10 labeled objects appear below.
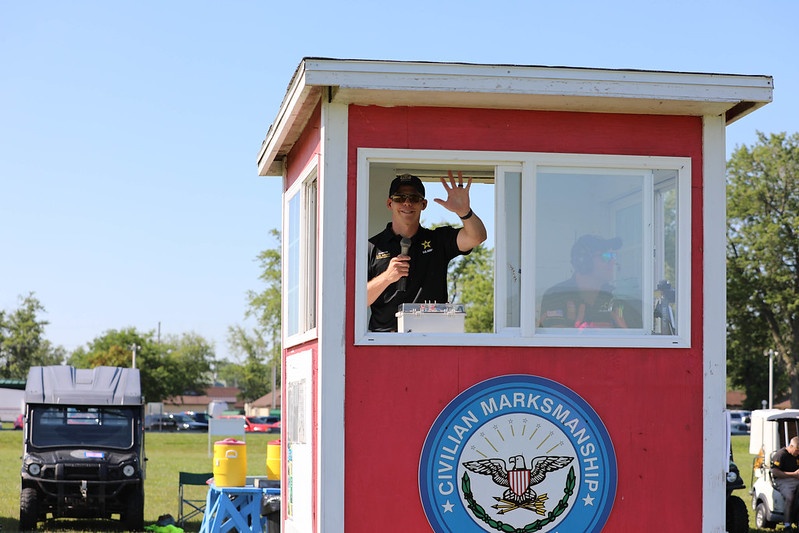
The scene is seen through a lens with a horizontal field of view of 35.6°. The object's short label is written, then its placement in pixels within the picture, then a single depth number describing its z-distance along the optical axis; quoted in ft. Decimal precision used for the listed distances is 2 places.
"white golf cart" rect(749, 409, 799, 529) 71.26
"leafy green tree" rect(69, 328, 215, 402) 328.49
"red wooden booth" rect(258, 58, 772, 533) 23.75
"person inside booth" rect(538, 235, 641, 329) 24.59
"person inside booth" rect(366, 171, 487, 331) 25.67
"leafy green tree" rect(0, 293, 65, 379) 373.40
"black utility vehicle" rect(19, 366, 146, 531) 65.98
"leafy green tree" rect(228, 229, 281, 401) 213.66
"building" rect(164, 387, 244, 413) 409.45
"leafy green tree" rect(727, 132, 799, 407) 258.16
